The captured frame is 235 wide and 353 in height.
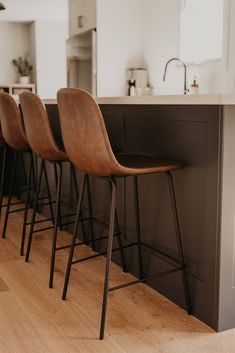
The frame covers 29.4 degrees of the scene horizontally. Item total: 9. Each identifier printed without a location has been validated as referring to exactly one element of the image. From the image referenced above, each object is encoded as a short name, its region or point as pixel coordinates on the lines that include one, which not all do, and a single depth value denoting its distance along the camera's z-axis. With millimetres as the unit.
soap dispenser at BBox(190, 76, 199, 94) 4750
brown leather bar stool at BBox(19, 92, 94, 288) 2473
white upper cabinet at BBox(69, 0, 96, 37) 5672
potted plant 9148
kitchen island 1857
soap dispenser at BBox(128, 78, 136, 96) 5754
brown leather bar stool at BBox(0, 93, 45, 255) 3000
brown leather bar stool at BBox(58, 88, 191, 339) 1853
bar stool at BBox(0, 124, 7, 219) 3554
